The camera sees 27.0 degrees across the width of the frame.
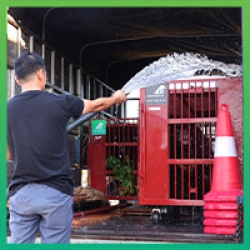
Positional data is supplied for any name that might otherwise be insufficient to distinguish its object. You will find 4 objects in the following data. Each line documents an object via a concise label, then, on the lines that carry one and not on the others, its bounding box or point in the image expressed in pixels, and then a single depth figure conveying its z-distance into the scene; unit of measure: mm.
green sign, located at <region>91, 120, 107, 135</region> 6121
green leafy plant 5828
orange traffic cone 3545
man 2367
